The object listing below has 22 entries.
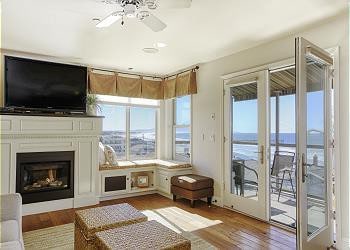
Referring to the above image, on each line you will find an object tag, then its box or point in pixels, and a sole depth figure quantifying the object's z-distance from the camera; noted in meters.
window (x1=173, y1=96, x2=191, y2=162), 5.15
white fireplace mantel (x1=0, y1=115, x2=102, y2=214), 3.58
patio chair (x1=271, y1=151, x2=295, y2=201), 4.94
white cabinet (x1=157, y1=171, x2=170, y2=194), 4.75
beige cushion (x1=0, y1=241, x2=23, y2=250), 1.66
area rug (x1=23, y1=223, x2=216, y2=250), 2.71
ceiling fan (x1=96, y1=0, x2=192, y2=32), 2.19
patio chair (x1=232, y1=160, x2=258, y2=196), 3.87
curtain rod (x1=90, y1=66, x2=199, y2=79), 4.72
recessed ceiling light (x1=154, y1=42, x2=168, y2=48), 3.64
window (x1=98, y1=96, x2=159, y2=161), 5.06
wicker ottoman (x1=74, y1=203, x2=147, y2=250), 2.15
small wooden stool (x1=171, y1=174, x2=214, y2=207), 4.10
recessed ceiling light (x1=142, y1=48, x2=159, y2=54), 3.84
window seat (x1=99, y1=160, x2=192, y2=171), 4.58
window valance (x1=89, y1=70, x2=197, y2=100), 4.73
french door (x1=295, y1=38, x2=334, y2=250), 2.27
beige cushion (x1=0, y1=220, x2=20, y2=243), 1.82
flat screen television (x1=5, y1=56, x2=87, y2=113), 3.74
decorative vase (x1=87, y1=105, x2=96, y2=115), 4.52
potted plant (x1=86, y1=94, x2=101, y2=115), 4.50
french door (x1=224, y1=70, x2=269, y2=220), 3.54
